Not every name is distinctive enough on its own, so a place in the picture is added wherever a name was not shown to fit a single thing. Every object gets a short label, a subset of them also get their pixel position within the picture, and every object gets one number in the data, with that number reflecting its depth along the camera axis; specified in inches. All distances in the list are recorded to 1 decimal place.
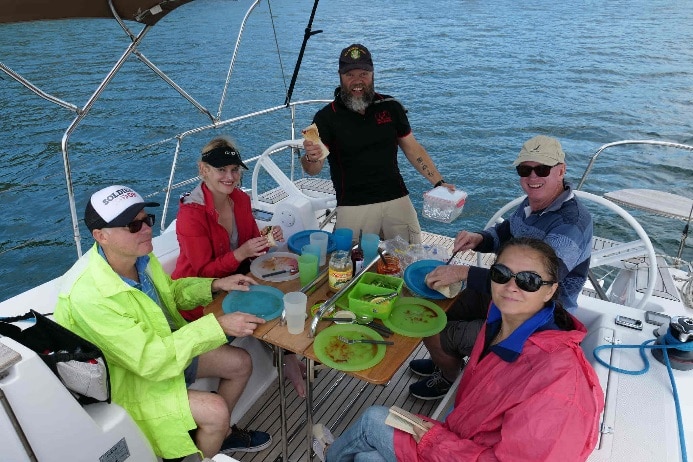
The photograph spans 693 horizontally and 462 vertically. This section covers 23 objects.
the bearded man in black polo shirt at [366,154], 117.3
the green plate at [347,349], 69.5
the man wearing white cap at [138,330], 69.2
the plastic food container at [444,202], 119.1
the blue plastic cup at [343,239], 99.8
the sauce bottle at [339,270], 85.6
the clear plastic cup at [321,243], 98.1
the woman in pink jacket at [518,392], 54.9
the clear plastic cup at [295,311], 75.5
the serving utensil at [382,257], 93.1
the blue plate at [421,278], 85.5
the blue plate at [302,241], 103.2
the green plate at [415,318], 76.5
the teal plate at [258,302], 82.5
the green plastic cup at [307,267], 88.5
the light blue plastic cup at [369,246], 97.4
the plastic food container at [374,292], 79.1
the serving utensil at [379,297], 79.3
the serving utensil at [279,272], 93.4
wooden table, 69.1
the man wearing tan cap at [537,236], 81.2
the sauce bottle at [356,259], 92.4
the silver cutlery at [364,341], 73.4
